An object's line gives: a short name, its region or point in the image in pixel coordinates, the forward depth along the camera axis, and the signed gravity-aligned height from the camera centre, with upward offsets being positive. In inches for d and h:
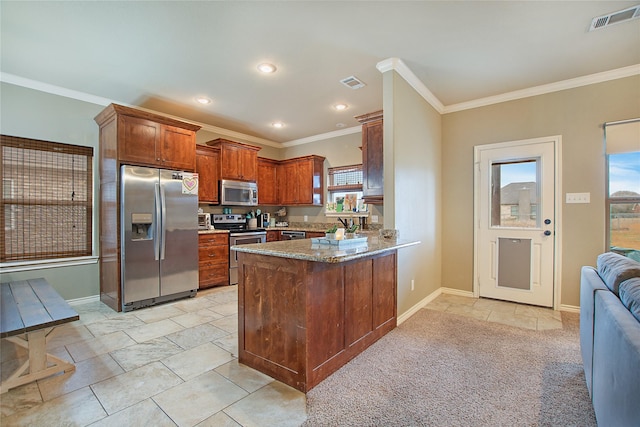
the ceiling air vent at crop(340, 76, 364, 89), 133.8 +61.8
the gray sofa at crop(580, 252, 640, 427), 39.9 -22.1
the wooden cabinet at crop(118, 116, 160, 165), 139.6 +35.9
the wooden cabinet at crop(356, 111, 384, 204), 140.1 +27.6
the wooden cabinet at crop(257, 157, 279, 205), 232.7 +24.9
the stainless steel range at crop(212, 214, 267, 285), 191.0 -14.1
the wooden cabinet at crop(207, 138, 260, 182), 199.8 +37.4
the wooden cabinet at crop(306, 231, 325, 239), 207.1 -16.1
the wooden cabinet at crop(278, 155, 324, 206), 227.8 +24.9
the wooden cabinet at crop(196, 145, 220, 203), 191.0 +26.9
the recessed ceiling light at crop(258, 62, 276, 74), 121.4 +61.7
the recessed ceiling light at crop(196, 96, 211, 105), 156.5 +61.6
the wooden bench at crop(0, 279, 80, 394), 73.3 -28.4
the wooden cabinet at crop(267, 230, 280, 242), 217.6 -18.1
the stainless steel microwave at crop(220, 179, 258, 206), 200.2 +13.6
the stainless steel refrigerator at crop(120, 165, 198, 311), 138.9 -12.5
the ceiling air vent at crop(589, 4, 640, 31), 88.9 +61.8
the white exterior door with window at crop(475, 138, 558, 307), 143.6 -4.7
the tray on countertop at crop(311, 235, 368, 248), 89.3 -9.5
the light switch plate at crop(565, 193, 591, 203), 133.9 +6.5
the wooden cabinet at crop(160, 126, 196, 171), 153.9 +35.2
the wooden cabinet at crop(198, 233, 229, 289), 175.3 -30.0
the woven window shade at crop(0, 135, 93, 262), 132.0 +5.9
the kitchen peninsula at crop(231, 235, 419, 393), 76.7 -28.0
